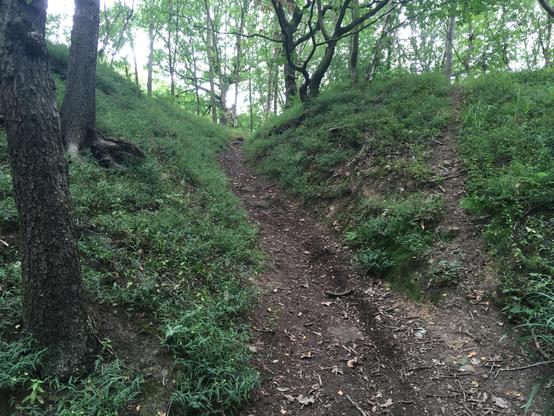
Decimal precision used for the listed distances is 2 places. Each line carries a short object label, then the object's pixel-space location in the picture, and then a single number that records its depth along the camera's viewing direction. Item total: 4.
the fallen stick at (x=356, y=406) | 3.77
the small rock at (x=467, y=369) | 3.94
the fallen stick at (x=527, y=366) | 3.57
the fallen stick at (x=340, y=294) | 5.77
